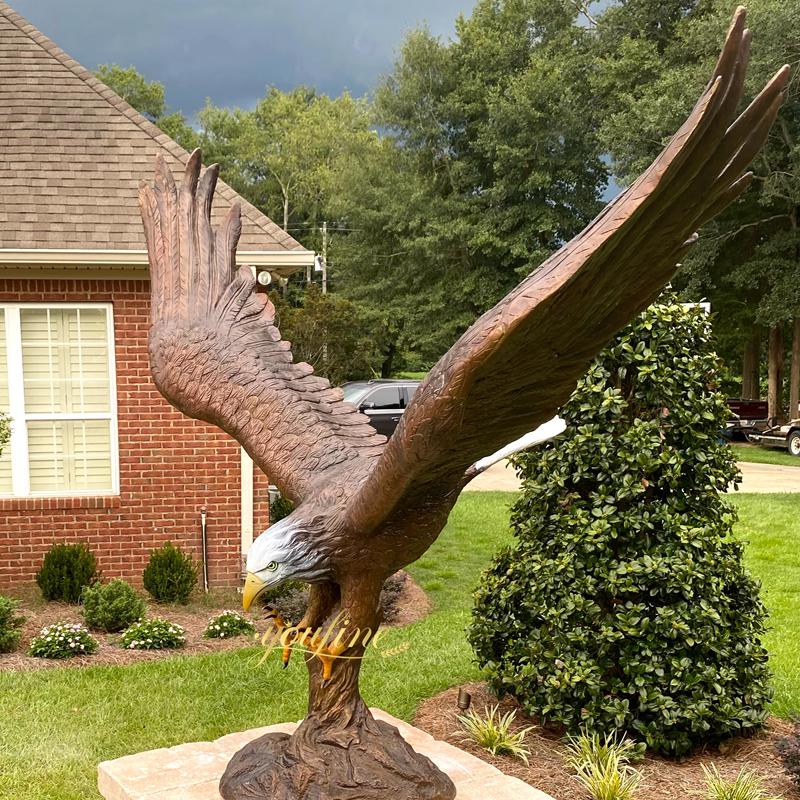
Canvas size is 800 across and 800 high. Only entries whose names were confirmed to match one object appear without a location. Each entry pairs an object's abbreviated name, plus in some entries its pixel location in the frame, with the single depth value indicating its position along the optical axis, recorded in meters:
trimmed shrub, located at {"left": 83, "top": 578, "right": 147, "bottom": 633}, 6.93
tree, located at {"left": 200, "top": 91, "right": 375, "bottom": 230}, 41.38
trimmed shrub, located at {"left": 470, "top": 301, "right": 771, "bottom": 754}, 4.43
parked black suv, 16.41
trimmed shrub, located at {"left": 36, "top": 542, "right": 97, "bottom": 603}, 7.64
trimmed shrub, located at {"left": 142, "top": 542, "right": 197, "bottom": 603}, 7.73
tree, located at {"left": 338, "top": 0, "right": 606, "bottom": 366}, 23.44
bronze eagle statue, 2.18
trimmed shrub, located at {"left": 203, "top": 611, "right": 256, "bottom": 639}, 6.88
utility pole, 33.66
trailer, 20.25
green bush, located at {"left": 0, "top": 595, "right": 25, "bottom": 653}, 6.43
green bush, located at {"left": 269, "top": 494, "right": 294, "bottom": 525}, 10.06
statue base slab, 3.80
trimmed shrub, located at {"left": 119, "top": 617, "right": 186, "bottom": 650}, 6.61
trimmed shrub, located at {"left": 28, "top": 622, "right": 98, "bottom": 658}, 6.38
